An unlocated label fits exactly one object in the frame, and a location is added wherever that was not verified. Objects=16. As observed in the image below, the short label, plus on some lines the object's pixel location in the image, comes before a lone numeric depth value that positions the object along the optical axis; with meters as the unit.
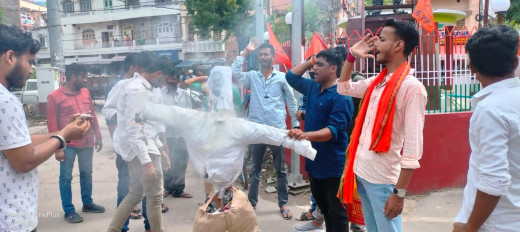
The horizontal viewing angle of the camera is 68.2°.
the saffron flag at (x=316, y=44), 5.14
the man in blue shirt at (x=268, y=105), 4.34
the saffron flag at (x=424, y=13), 4.98
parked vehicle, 9.45
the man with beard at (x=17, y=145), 1.69
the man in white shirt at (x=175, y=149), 3.90
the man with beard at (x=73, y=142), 4.24
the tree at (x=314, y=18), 19.02
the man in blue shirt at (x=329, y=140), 2.97
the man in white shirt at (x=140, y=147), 3.02
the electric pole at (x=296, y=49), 5.09
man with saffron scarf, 2.08
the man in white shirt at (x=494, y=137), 1.45
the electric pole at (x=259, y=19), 6.16
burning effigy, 2.43
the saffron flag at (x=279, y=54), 5.25
